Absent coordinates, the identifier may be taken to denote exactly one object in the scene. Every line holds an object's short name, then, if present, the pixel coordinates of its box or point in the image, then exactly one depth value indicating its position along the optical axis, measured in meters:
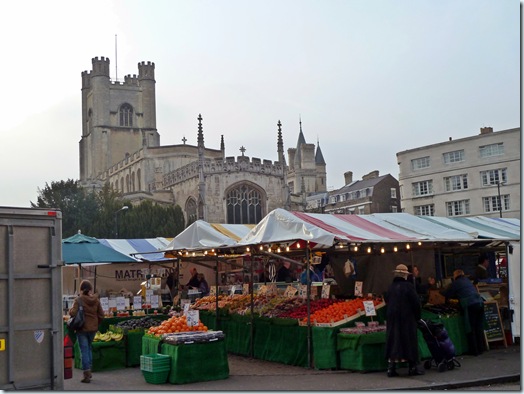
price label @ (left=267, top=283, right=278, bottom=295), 13.57
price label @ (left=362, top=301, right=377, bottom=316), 10.47
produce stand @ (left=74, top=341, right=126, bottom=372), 11.27
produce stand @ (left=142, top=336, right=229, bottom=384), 9.79
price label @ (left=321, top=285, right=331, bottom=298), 12.29
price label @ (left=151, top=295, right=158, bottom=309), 14.73
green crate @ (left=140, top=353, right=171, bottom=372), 9.79
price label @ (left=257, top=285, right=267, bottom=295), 13.71
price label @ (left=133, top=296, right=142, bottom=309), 14.61
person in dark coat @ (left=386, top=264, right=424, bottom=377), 9.47
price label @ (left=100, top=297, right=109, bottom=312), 13.80
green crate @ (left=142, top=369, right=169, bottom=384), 9.80
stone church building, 57.88
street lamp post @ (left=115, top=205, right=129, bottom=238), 50.99
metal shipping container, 6.12
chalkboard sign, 12.34
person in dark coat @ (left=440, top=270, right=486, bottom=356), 11.60
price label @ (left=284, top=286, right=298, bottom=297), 12.72
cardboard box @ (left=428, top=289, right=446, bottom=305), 12.62
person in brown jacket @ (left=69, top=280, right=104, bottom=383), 10.07
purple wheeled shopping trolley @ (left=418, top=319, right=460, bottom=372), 9.95
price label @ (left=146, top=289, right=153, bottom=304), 18.17
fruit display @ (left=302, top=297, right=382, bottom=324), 10.67
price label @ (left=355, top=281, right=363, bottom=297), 11.62
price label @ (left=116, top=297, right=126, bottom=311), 13.87
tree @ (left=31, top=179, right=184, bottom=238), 53.41
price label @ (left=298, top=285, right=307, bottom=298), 12.30
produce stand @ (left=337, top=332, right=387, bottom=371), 10.09
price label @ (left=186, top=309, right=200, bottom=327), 10.47
